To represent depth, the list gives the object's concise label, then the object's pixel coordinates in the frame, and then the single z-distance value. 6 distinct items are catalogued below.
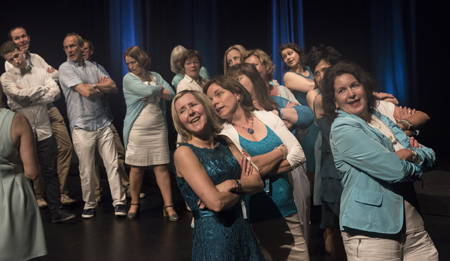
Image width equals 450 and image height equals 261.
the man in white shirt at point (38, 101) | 3.99
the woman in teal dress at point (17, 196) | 2.08
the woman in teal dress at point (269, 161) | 2.02
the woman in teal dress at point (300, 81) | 3.49
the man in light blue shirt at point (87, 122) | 4.02
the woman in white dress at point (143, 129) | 3.94
